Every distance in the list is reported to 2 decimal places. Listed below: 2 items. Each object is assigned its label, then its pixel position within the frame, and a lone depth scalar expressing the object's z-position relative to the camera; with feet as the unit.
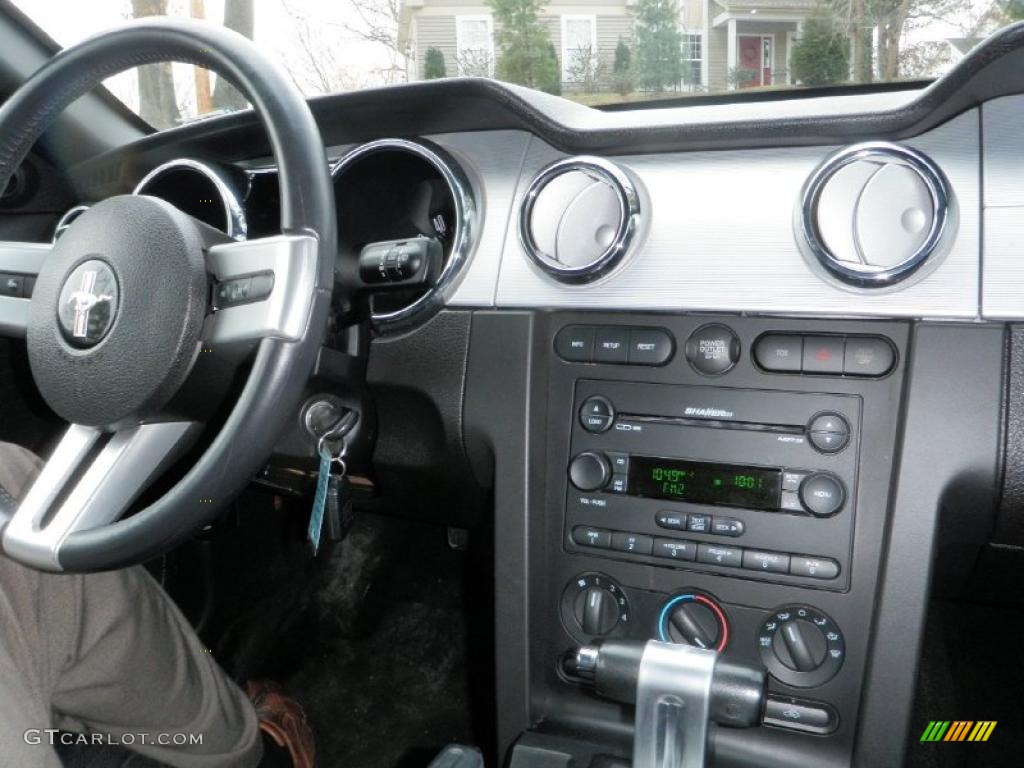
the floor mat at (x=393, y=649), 5.99
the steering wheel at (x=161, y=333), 2.72
